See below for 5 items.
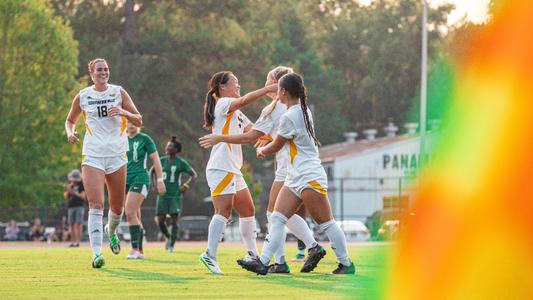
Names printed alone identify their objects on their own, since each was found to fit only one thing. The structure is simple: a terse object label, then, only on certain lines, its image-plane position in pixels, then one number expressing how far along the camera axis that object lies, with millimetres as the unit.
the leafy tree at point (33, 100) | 49531
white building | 70188
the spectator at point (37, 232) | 46719
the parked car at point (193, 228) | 50719
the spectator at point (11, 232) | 47500
